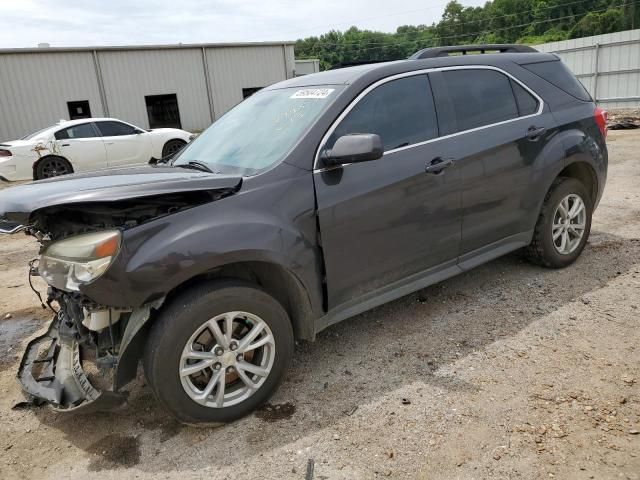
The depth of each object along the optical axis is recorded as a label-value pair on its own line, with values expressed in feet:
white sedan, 37.40
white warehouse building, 66.33
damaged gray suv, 8.21
